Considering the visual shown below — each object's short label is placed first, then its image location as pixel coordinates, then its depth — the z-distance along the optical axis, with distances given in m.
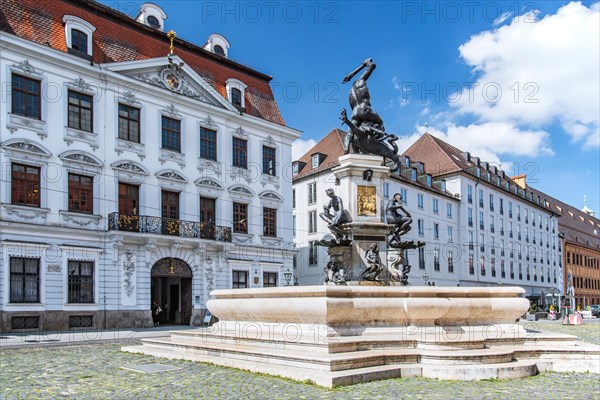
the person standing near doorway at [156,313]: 31.48
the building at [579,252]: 89.25
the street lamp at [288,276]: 34.03
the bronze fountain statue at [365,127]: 15.51
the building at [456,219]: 49.06
